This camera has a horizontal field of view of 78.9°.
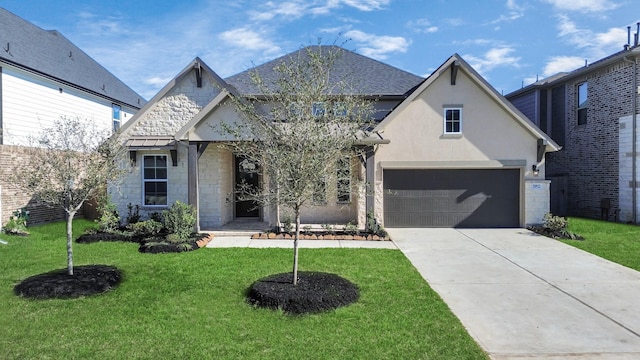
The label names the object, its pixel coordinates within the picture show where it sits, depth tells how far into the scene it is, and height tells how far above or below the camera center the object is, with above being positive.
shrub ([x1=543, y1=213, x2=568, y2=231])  12.27 -1.67
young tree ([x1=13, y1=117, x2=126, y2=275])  6.95 -0.04
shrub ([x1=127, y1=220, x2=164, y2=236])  11.48 -1.65
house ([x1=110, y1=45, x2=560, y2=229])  13.12 +0.37
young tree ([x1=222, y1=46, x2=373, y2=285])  6.06 +0.68
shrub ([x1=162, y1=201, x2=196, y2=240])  10.88 -1.36
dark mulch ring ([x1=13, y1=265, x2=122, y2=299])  6.44 -1.92
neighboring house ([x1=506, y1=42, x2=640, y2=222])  14.59 +1.60
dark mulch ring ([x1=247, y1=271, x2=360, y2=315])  5.86 -1.93
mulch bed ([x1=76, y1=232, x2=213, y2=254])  9.76 -1.87
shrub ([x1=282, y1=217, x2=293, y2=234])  12.05 -1.67
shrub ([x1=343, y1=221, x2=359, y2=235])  12.02 -1.80
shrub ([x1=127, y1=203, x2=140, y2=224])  12.92 -1.32
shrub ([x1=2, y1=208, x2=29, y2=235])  11.48 -1.53
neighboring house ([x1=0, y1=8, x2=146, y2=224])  13.13 +3.92
